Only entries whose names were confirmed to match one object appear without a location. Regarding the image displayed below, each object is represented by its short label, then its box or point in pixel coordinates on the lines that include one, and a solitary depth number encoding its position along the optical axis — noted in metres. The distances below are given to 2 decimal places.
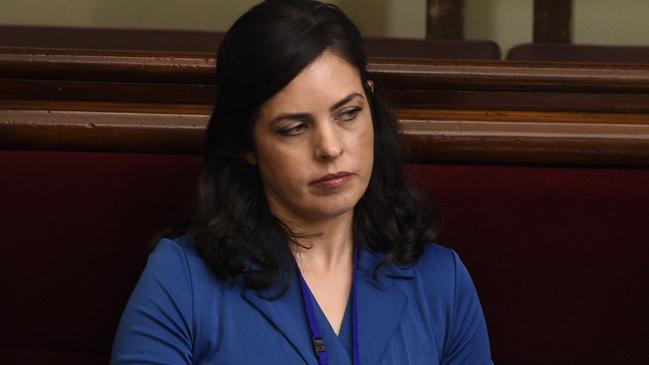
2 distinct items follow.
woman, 5.74
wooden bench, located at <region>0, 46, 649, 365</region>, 5.86
